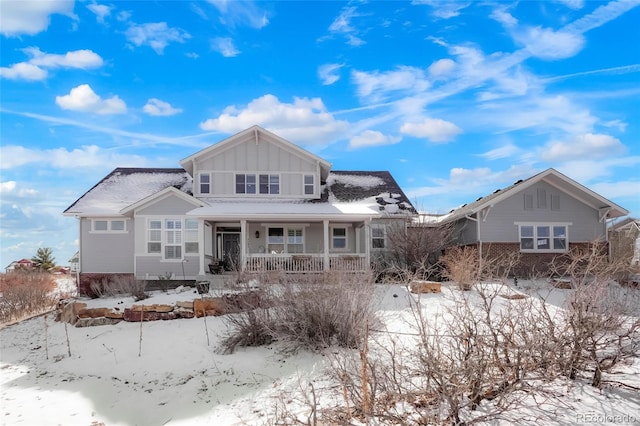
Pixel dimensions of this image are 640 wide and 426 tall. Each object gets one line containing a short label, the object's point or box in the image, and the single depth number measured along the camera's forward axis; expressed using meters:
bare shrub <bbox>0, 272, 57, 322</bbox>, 17.95
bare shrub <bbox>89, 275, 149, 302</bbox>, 16.85
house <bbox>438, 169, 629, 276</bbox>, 21.70
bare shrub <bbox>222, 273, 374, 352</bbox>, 9.77
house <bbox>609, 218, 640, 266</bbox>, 22.67
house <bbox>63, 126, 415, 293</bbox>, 20.08
